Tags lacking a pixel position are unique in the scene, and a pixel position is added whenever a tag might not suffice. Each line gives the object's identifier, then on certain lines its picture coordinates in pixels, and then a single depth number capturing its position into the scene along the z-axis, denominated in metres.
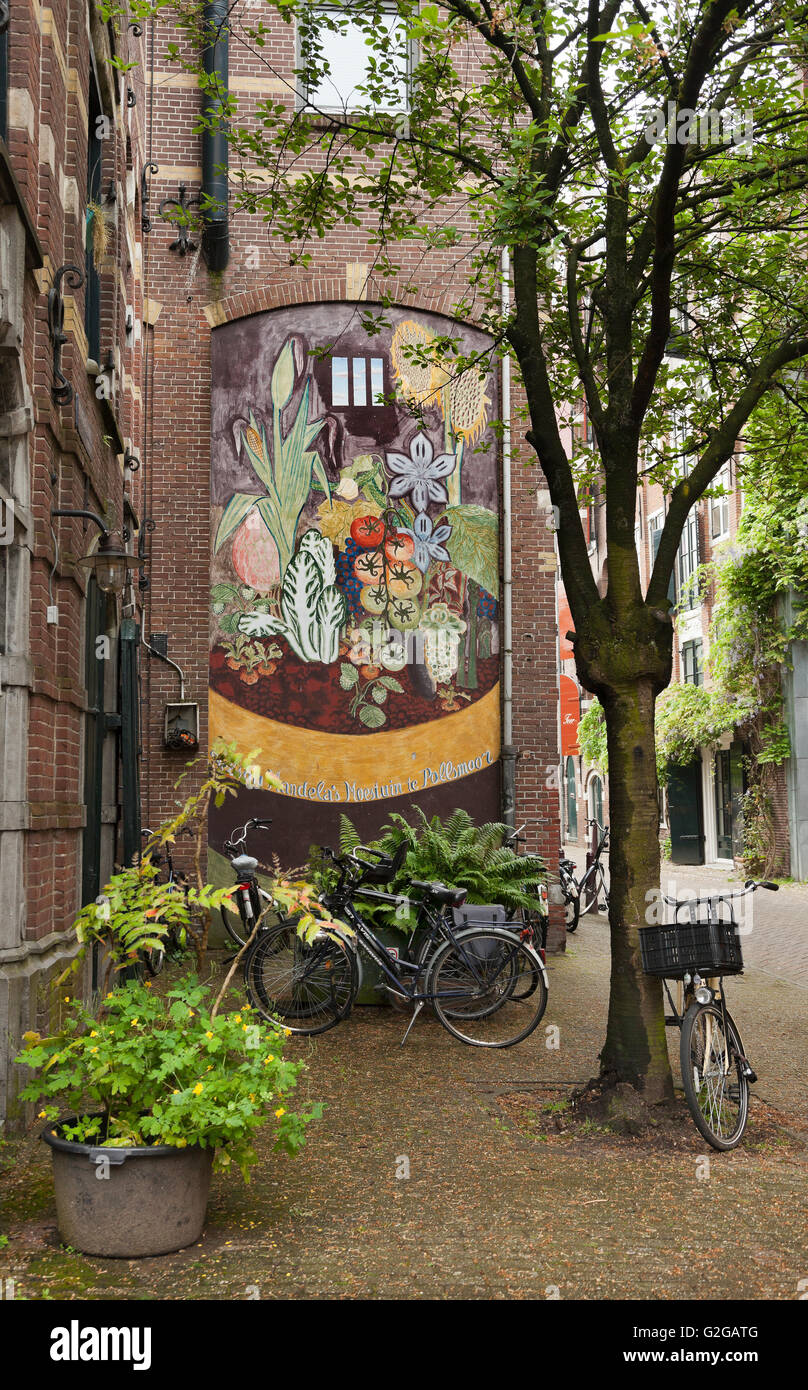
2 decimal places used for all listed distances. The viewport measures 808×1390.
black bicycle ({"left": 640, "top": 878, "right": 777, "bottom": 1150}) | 6.04
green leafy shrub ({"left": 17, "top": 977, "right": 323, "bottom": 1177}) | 4.28
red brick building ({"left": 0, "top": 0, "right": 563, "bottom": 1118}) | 12.50
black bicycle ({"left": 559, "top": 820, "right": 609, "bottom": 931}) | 15.09
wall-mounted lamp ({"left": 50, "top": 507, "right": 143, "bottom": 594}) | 7.75
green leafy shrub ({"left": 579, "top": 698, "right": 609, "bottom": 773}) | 29.47
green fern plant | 9.62
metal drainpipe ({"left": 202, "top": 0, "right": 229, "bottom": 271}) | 12.48
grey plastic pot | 4.25
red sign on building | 17.30
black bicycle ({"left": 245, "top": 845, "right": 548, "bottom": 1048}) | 8.35
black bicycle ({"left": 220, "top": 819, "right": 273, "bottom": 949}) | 10.03
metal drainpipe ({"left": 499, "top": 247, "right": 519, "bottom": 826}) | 12.67
